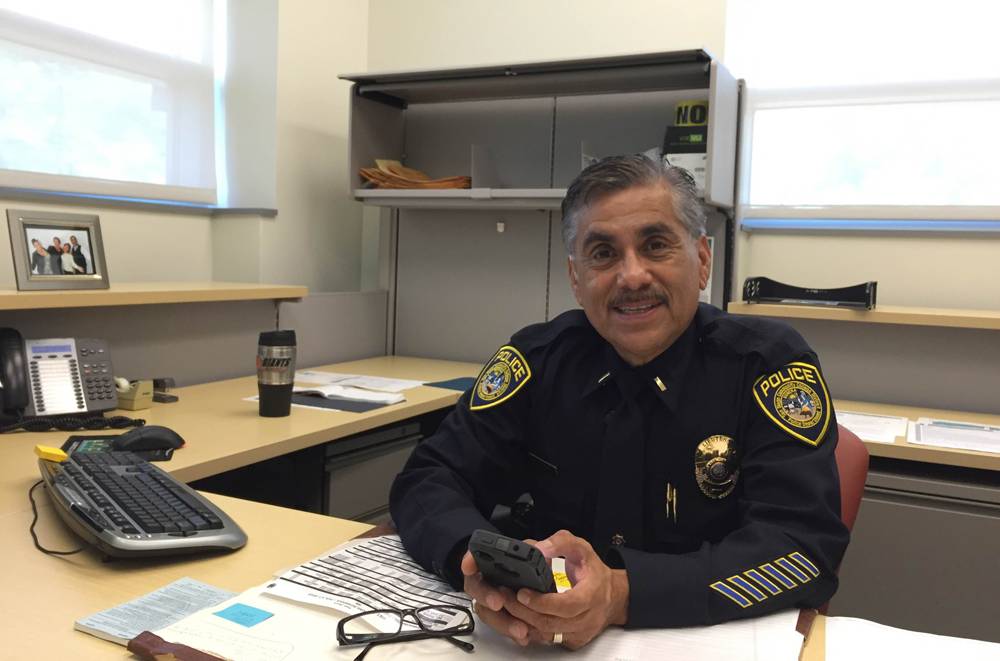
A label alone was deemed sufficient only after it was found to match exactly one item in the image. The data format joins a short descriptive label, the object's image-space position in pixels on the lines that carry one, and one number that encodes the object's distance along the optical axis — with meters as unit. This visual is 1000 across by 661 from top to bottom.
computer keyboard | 1.08
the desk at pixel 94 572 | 0.87
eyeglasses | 0.86
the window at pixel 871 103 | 2.52
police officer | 1.06
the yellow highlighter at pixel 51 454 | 1.37
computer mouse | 1.58
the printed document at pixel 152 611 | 0.88
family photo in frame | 1.97
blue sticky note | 0.90
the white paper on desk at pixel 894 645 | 0.89
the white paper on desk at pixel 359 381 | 2.51
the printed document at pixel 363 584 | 0.96
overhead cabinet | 2.73
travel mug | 2.00
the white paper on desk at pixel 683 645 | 0.86
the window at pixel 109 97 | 2.33
